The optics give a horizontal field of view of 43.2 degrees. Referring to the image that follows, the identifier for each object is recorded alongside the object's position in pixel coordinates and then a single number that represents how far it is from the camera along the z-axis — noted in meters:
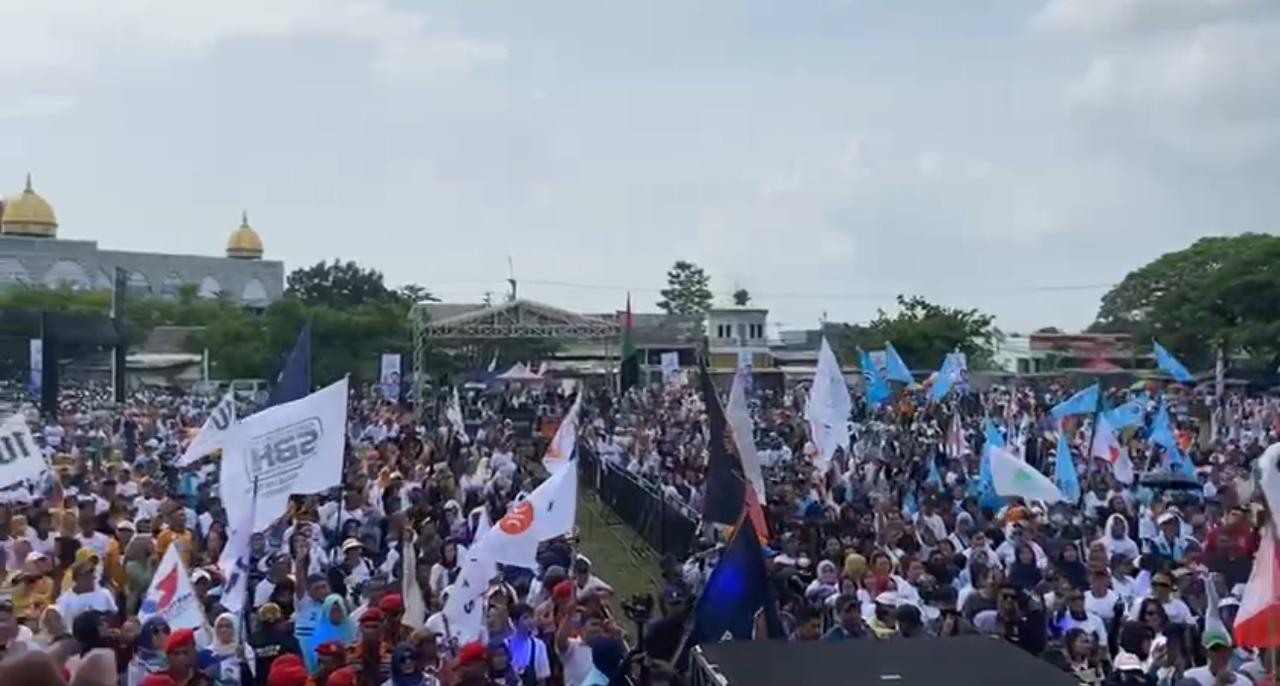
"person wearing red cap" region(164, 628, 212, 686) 8.02
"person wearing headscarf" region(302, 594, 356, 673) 9.79
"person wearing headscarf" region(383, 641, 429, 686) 8.29
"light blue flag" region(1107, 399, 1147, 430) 23.67
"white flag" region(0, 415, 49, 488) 13.55
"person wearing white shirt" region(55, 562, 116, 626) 9.78
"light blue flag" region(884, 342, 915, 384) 28.31
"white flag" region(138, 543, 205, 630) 9.76
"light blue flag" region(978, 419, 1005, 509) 17.42
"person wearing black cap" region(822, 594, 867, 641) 9.89
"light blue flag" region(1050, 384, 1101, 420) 23.66
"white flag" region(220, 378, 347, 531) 11.14
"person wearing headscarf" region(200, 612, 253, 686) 9.04
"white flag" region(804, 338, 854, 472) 19.00
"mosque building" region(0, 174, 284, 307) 92.56
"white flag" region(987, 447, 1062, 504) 15.11
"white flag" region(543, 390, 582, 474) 17.19
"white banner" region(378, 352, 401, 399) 41.72
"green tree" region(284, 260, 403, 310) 80.06
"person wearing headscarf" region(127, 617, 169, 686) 8.71
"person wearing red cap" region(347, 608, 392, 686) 8.52
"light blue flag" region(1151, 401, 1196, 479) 20.78
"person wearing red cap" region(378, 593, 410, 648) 9.07
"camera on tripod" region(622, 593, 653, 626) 11.49
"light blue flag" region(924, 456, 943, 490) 19.53
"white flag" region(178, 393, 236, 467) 13.48
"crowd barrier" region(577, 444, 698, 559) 18.70
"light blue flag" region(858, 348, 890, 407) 27.92
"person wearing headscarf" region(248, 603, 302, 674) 9.55
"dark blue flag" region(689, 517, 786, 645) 9.65
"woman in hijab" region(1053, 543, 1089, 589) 11.95
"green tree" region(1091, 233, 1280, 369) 61.12
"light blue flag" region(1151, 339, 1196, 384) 33.83
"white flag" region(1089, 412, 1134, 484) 19.33
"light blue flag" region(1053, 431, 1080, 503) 17.64
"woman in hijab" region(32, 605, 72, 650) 8.93
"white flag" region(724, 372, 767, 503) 13.34
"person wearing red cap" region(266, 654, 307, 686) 7.89
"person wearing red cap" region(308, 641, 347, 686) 8.24
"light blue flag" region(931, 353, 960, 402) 32.47
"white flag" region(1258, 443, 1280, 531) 8.24
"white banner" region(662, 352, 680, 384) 46.94
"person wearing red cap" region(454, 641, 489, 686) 7.73
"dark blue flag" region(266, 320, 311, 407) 13.75
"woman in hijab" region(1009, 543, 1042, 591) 11.93
